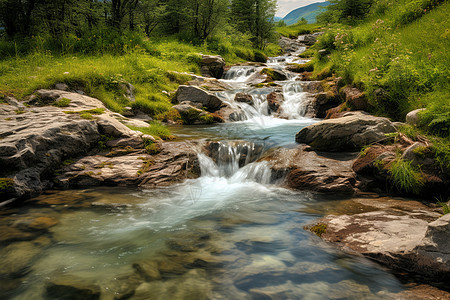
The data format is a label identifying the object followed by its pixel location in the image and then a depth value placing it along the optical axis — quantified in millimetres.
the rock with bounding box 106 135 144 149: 6748
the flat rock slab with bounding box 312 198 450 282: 2641
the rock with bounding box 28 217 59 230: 4039
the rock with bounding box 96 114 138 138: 6898
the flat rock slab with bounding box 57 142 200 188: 5836
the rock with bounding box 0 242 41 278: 3023
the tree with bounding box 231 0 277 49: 30484
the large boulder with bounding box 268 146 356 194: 5453
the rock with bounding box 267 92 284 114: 12750
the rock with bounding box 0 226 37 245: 3675
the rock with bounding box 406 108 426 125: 5474
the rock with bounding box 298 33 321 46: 44769
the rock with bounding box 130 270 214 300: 2660
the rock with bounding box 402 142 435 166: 4793
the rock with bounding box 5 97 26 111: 7452
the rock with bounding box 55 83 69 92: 9172
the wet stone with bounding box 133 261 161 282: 2953
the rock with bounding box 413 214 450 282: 2584
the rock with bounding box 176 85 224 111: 12352
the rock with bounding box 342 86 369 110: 8383
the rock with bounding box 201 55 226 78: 19022
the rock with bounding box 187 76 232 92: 15000
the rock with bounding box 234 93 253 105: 13220
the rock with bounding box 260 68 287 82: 18859
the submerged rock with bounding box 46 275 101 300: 2619
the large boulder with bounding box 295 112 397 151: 6090
